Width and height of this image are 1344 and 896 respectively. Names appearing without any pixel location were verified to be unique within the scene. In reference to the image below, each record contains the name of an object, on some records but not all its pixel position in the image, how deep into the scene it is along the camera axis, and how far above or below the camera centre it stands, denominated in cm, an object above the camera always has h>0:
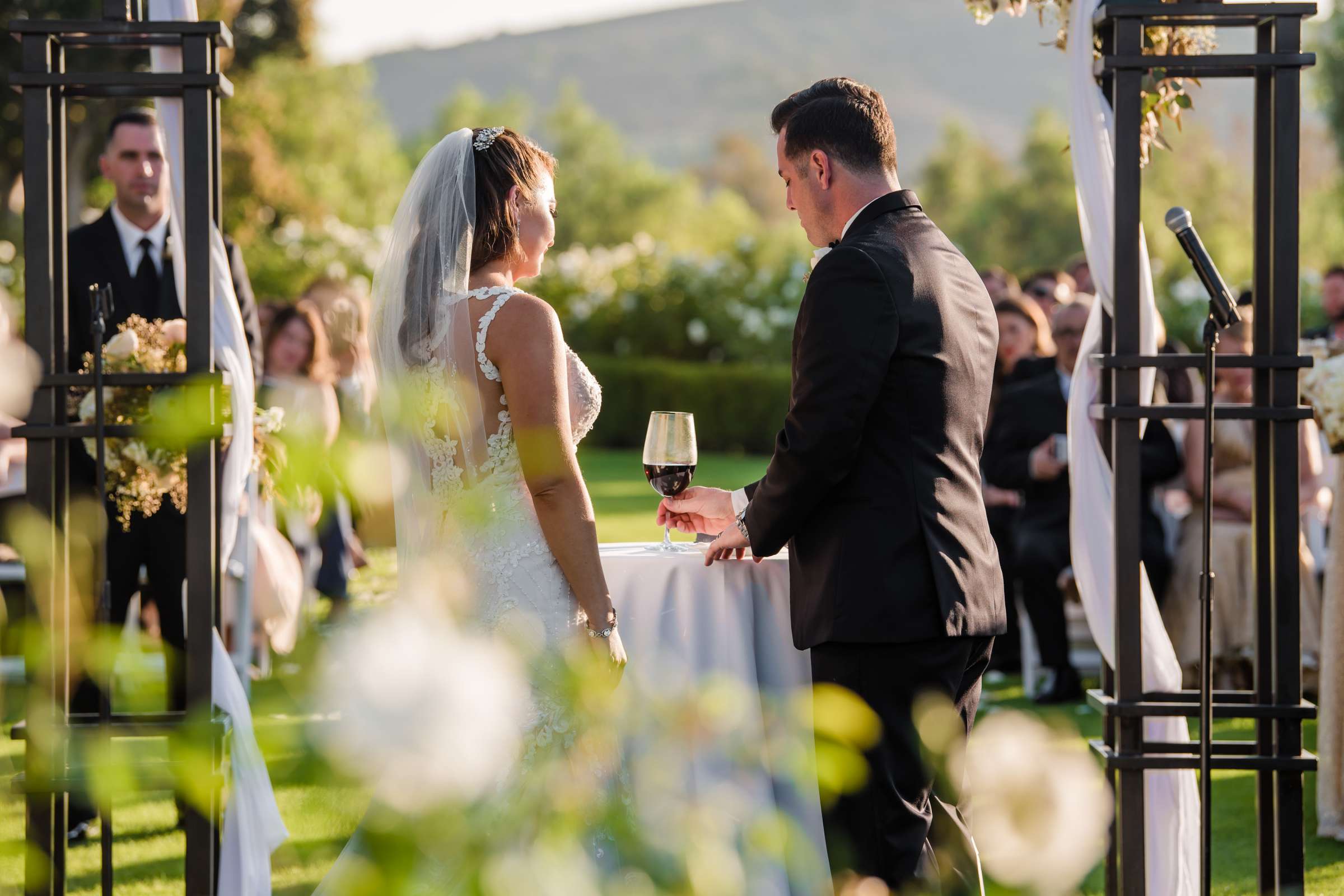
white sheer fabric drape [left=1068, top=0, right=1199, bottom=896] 699 -35
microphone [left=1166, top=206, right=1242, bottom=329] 611 +29
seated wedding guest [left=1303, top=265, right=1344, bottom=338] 1509 +54
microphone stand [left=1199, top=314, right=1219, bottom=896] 575 -60
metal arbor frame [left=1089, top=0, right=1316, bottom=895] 670 -6
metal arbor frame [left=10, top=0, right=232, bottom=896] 663 +35
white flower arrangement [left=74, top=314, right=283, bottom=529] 820 -3
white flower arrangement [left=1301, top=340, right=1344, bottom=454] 924 +0
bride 623 +8
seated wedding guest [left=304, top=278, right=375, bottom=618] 1554 +21
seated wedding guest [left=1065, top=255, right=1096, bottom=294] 1790 +84
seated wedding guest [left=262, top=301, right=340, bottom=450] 1481 +27
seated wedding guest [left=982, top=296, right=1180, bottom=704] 1461 -54
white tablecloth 707 -59
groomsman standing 977 +50
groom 582 -15
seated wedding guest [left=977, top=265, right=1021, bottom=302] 1768 +81
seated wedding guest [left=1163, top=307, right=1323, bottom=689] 1411 -90
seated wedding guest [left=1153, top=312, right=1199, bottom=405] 1463 +5
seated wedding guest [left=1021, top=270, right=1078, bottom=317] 1817 +75
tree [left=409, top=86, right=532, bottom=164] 19437 +2213
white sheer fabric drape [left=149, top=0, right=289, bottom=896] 693 +2
